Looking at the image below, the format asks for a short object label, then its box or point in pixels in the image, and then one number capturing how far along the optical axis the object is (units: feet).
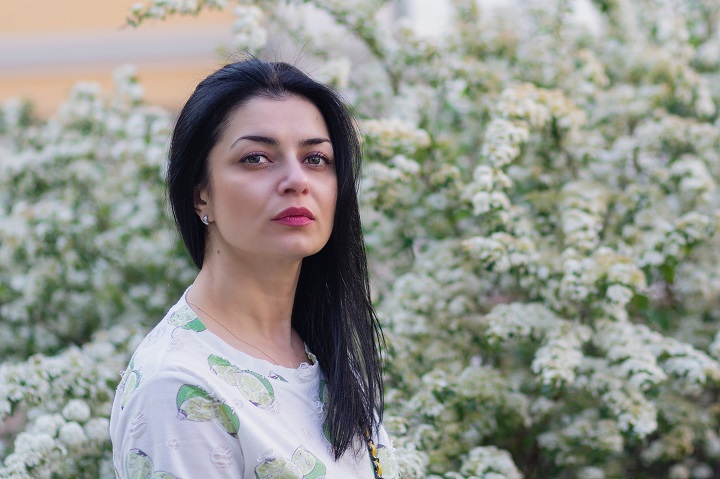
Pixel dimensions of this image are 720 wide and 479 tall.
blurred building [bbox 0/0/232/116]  29.94
